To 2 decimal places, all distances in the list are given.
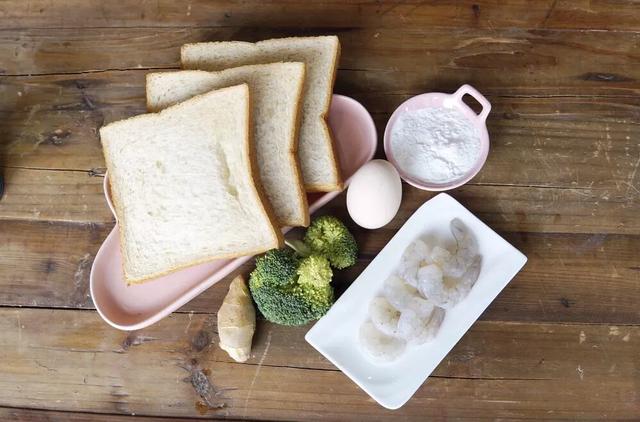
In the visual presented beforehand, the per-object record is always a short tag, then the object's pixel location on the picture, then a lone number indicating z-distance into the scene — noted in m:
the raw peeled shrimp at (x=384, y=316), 0.63
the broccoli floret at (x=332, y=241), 0.65
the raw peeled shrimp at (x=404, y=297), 0.62
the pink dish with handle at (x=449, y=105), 0.63
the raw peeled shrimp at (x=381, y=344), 0.63
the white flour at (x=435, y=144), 0.63
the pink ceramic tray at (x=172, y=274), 0.65
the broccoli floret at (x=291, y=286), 0.63
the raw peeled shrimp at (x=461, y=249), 0.63
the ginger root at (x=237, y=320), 0.64
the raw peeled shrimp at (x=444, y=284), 0.62
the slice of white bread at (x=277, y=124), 0.63
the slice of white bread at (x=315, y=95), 0.64
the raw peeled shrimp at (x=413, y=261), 0.63
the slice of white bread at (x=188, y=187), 0.63
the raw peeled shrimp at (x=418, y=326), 0.62
